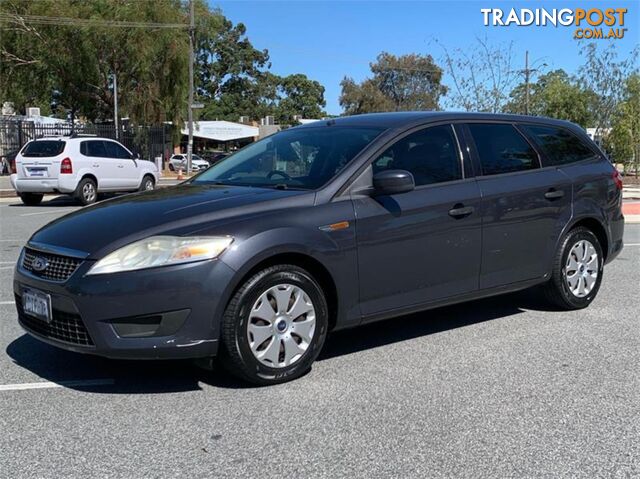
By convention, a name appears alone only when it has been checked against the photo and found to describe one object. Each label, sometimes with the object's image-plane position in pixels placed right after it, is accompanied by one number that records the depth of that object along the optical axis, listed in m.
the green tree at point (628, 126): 30.25
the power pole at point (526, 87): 29.46
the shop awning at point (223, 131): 61.50
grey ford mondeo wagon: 3.95
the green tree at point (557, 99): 31.98
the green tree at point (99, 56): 35.06
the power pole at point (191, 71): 34.38
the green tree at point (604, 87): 28.77
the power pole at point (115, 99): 35.57
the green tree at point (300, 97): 99.44
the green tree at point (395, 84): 67.88
